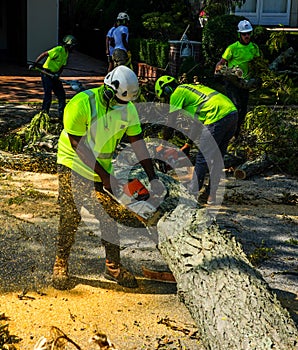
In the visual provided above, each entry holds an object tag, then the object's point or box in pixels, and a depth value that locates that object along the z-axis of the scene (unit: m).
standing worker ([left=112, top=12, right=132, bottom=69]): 13.04
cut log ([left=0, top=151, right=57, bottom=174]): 8.50
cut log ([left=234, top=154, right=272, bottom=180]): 8.73
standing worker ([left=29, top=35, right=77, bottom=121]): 10.62
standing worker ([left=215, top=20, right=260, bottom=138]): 9.87
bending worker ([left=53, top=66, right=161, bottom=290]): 5.19
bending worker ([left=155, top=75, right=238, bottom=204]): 7.09
